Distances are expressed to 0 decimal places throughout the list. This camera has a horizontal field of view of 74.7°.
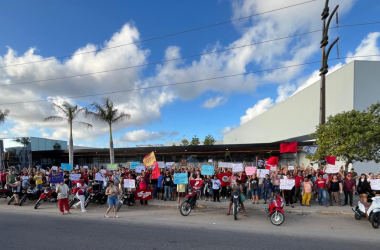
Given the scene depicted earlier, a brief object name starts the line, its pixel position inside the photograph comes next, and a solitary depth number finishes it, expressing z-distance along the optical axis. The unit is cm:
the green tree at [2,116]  3183
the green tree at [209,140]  7901
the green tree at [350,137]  1562
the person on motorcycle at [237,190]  1022
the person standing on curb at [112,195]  1026
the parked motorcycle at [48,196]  1225
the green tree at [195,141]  7814
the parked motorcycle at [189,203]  1069
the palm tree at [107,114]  2781
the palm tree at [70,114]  2844
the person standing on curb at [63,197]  1083
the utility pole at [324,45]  1478
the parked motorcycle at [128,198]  1283
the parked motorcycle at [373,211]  860
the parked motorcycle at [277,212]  914
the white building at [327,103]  2830
